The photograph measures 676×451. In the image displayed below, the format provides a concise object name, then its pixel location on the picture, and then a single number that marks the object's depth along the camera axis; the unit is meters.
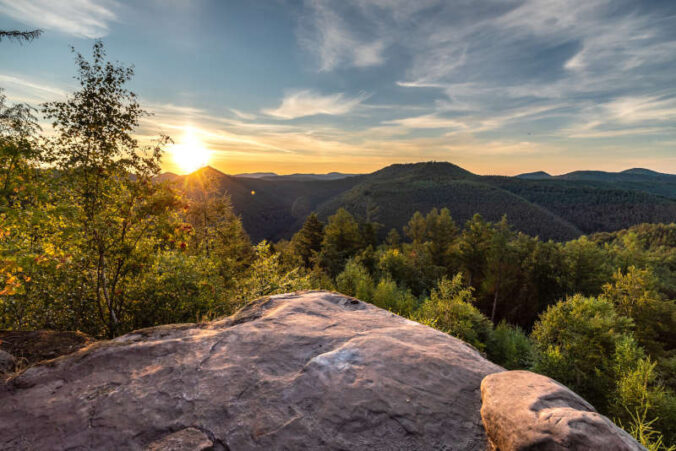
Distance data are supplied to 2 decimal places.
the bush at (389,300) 25.77
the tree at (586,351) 19.42
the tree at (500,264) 37.12
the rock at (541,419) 3.21
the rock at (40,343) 6.40
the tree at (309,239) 48.47
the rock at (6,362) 5.41
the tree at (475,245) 38.66
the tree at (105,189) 8.11
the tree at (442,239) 45.38
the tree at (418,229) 71.31
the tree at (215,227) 20.31
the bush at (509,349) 23.75
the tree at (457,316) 20.81
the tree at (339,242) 43.98
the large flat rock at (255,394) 3.88
